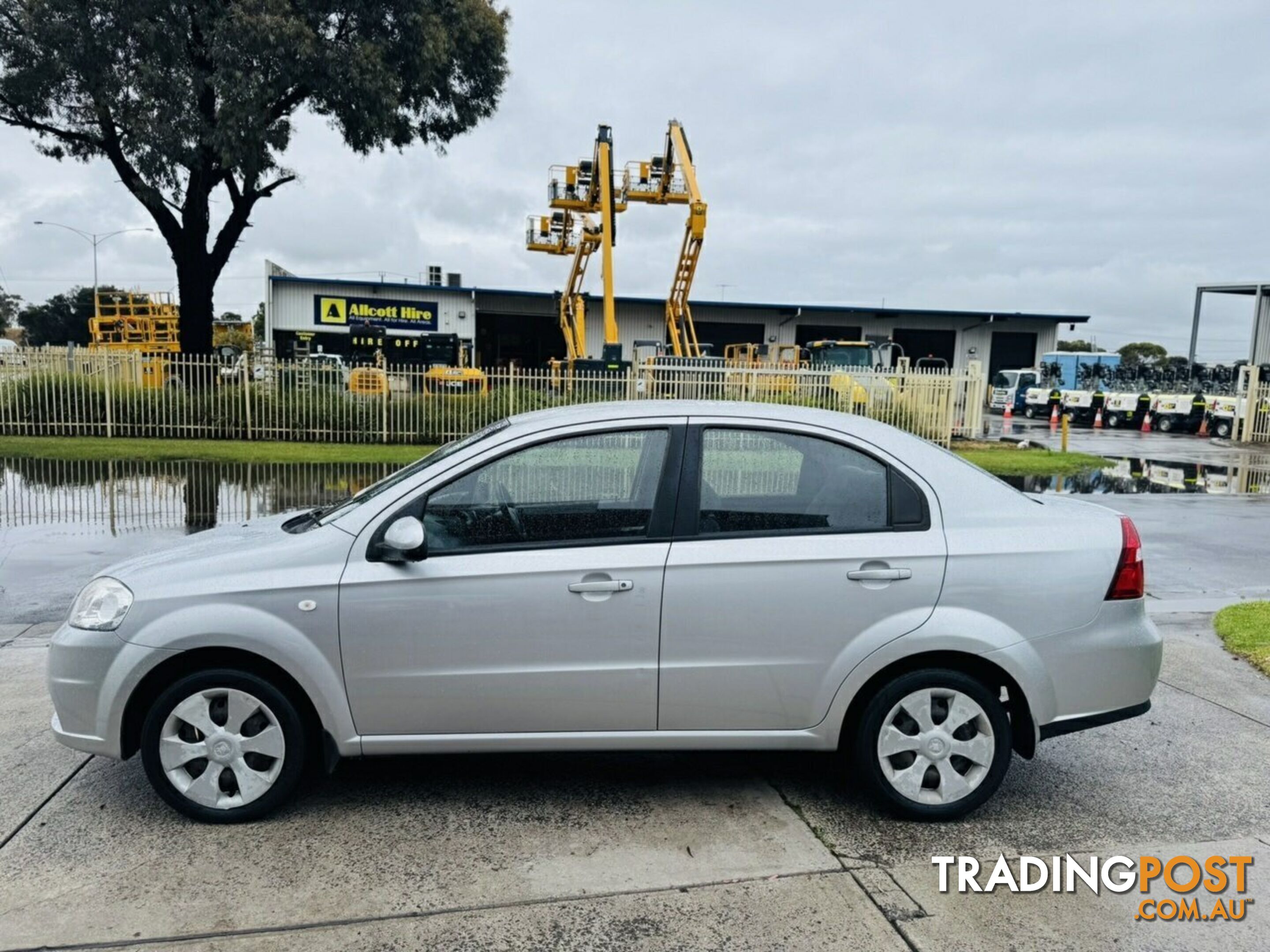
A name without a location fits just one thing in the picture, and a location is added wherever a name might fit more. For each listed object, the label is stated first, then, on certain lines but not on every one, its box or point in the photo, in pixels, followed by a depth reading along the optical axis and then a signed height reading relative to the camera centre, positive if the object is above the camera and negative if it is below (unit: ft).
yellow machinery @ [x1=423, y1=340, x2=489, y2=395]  64.85 -2.25
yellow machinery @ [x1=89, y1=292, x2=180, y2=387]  108.78 +1.60
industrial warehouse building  144.77 +6.16
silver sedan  11.82 -3.53
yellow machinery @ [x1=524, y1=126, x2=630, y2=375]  94.12 +14.92
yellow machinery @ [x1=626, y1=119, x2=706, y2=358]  93.04 +16.90
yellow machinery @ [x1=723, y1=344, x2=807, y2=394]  66.90 -0.07
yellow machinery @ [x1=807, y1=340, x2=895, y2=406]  67.56 -0.19
